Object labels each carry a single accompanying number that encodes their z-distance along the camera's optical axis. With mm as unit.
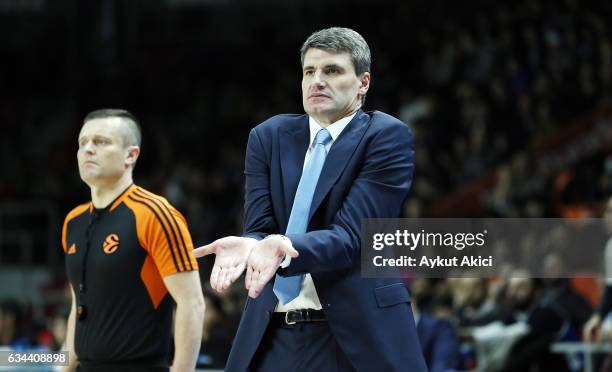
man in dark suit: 6781
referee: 8914
